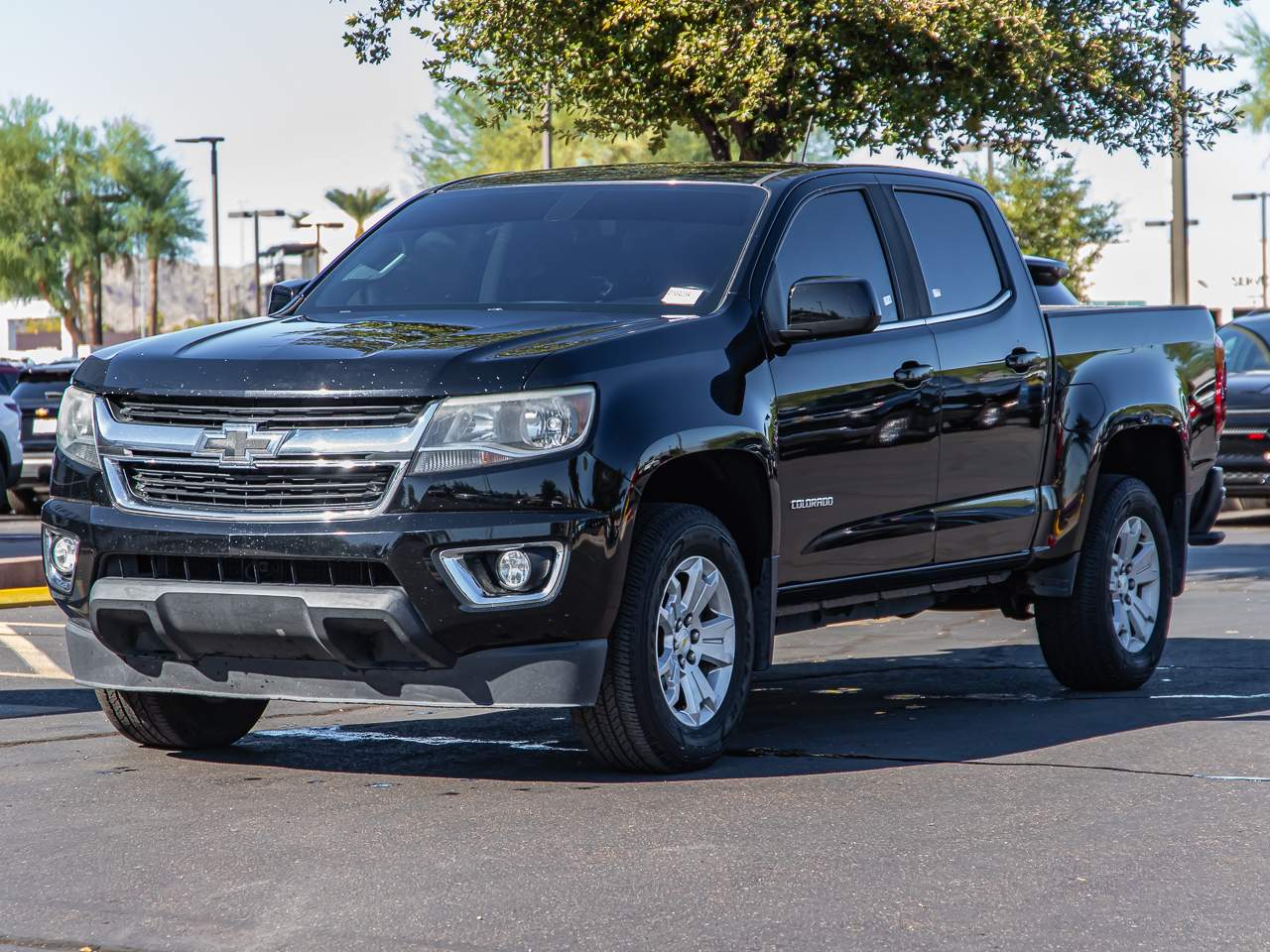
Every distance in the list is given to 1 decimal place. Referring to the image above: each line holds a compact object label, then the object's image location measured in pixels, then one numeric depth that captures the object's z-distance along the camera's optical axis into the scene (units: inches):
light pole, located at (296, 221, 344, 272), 1964.8
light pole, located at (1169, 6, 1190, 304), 925.8
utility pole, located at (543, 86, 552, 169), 676.4
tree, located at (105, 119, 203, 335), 2928.2
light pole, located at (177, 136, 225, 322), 1941.4
